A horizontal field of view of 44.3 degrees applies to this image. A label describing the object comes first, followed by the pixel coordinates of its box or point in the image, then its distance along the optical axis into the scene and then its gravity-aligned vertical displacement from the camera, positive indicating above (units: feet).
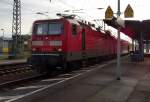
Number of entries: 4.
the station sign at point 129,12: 28.18 +5.73
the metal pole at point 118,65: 29.60 -2.61
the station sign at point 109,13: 28.81 +5.70
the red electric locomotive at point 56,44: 33.33 +1.01
